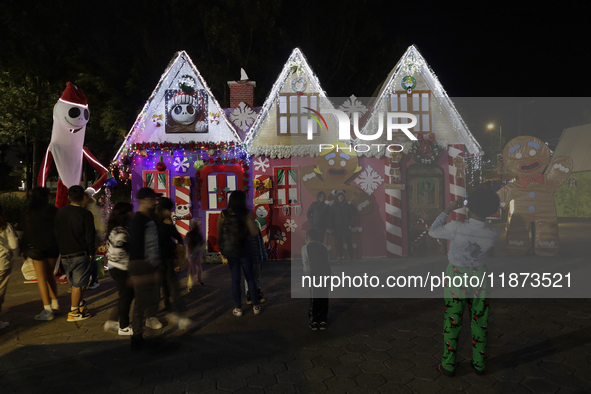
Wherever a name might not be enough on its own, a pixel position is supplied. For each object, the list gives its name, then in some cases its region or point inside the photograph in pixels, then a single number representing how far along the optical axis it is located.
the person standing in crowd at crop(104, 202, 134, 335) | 4.94
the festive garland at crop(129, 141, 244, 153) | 10.49
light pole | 38.77
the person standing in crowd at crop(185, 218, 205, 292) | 6.92
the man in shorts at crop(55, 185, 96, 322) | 5.64
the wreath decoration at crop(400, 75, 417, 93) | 10.84
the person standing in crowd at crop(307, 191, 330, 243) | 9.95
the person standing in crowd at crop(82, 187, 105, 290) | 7.13
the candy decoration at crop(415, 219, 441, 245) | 10.70
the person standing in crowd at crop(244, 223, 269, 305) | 6.38
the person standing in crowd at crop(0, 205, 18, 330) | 5.34
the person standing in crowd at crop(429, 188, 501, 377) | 3.83
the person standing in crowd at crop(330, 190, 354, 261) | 9.99
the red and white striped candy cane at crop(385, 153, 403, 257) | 10.66
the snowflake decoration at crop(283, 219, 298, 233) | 10.73
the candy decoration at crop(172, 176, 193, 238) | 10.50
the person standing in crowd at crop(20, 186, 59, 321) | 5.82
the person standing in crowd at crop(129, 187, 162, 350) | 4.59
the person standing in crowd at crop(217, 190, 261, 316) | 5.69
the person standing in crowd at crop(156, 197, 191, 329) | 5.50
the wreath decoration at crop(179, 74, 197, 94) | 10.53
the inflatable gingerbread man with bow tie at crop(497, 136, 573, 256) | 10.35
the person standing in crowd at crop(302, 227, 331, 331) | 5.29
